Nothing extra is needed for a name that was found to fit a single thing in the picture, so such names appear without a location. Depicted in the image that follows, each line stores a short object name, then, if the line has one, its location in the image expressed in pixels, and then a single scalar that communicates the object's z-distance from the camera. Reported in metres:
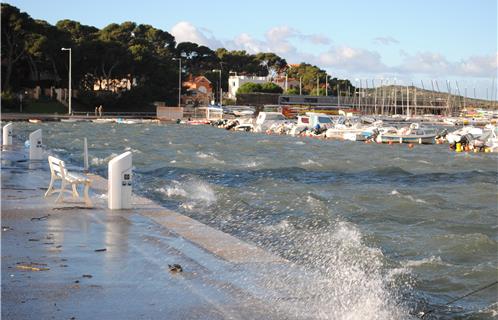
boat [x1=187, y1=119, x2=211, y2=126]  112.96
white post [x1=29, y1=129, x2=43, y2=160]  28.10
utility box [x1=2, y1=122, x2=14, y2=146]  36.72
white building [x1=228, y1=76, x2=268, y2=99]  176.77
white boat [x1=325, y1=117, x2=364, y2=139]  77.81
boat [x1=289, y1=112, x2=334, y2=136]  85.38
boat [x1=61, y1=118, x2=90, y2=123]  98.56
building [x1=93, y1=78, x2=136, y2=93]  130.62
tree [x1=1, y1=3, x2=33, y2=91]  108.50
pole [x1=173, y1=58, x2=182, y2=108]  126.54
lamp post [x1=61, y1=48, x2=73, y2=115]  108.06
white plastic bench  16.36
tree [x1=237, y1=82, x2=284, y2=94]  166.62
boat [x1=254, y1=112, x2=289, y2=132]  93.12
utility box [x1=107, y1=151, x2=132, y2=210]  15.41
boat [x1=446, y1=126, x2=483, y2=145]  68.75
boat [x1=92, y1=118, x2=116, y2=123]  101.88
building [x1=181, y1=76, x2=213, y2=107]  149.62
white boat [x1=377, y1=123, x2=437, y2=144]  74.50
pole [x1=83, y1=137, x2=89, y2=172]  26.38
